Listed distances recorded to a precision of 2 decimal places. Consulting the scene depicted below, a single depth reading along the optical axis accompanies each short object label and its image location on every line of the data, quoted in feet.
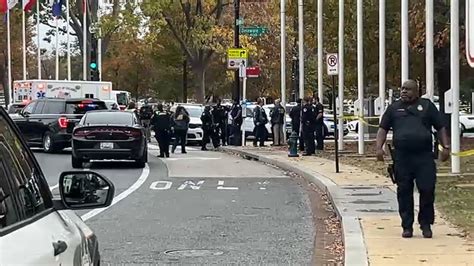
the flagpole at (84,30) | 174.70
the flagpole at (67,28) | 173.64
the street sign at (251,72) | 114.54
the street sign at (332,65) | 71.86
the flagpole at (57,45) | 197.22
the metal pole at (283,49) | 106.93
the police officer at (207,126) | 106.32
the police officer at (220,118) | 110.42
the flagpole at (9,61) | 199.11
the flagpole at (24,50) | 199.98
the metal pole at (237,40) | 115.14
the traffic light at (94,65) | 151.29
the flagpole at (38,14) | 191.93
